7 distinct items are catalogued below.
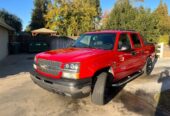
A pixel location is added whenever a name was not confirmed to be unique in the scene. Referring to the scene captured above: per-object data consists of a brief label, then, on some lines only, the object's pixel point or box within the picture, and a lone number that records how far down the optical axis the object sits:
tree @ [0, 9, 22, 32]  19.61
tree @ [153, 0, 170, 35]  19.98
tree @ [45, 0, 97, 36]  15.85
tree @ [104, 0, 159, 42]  9.86
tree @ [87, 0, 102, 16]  21.99
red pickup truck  2.68
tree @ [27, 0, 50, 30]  21.65
